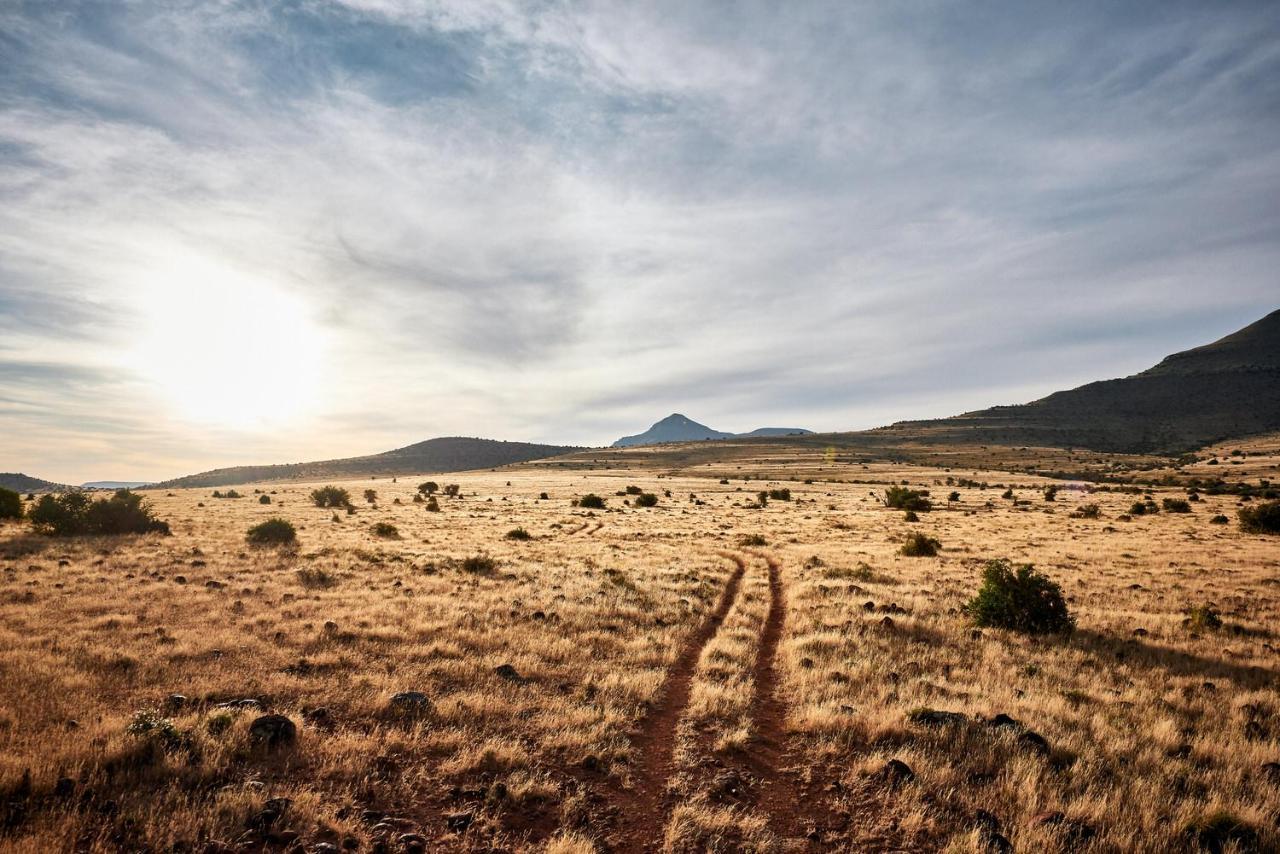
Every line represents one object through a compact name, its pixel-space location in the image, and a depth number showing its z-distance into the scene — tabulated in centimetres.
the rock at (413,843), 628
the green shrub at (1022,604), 1590
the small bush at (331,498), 5541
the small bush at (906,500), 5113
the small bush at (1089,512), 4287
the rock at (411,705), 948
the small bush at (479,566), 2208
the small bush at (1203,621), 1552
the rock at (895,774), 795
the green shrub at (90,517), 2827
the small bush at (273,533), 2819
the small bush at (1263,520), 3291
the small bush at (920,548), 2847
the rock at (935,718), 961
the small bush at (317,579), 1888
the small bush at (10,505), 3116
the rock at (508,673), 1130
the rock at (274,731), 805
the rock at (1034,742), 867
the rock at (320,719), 892
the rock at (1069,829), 664
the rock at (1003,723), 944
